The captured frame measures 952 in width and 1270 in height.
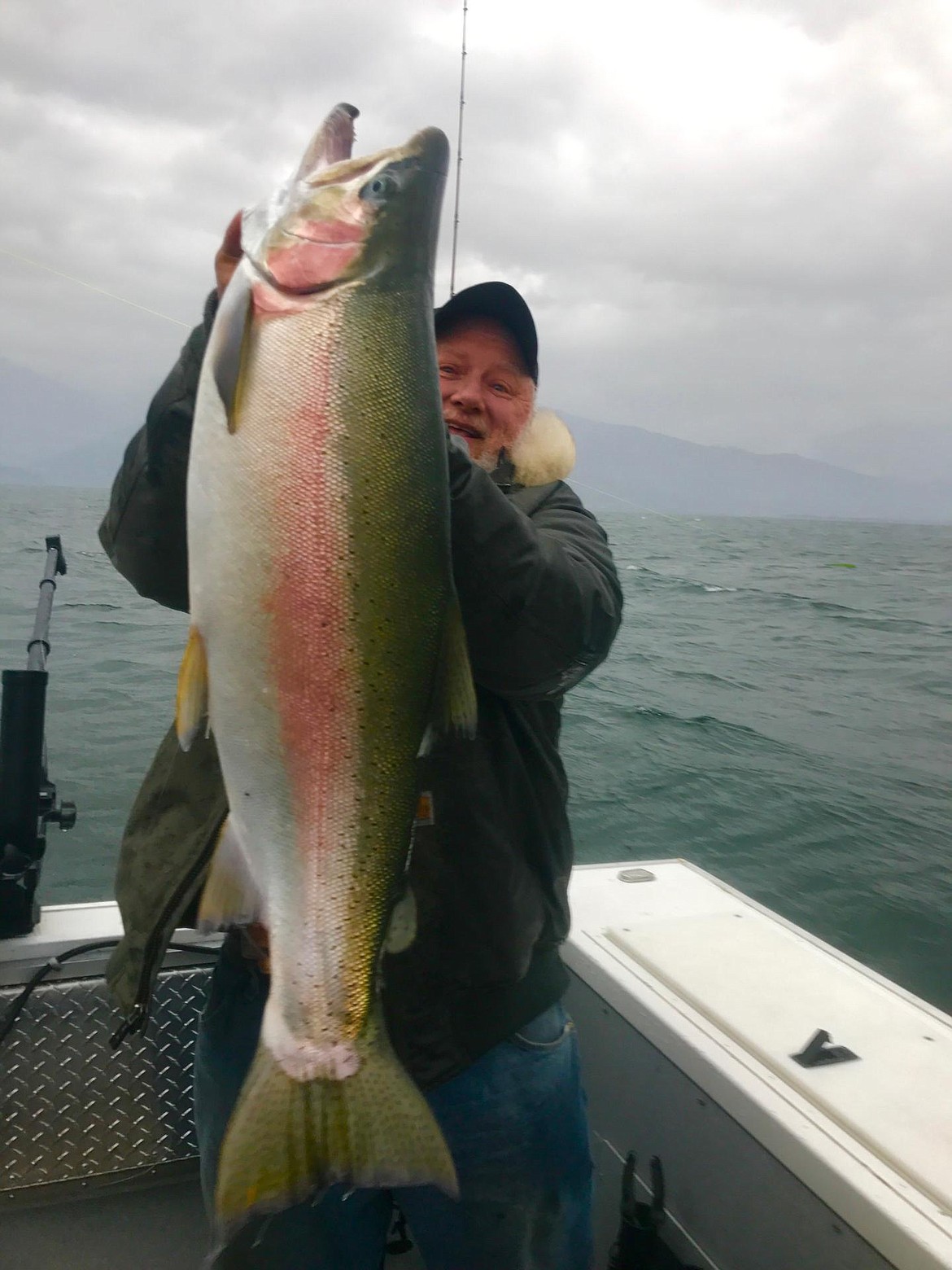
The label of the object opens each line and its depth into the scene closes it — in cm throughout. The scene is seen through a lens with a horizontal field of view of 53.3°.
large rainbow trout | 154
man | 186
